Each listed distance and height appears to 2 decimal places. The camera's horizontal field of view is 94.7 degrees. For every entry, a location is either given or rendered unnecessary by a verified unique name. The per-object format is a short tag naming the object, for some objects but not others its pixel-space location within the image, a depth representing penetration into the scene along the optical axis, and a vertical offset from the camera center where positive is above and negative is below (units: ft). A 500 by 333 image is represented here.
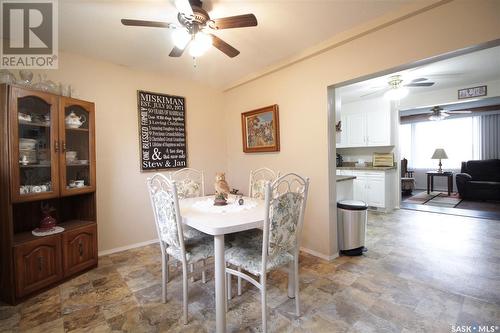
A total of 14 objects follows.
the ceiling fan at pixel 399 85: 11.35 +3.82
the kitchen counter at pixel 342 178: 9.57 -0.67
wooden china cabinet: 6.05 -0.56
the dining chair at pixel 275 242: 4.78 -1.74
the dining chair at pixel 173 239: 5.33 -1.84
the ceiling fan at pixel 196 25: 5.19 +3.33
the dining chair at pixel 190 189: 8.85 -0.95
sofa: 16.93 -1.59
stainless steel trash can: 8.68 -2.48
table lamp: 20.57 +0.57
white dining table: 4.81 -1.28
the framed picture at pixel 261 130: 10.22 +1.63
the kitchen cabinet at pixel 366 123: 15.48 +2.76
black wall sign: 10.16 +1.63
